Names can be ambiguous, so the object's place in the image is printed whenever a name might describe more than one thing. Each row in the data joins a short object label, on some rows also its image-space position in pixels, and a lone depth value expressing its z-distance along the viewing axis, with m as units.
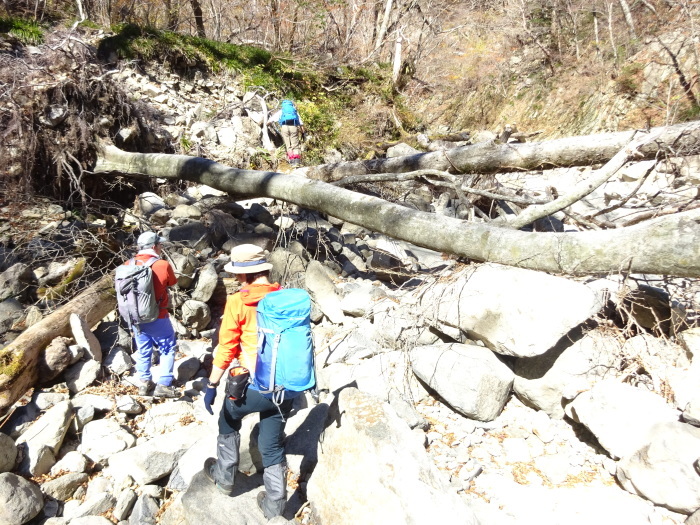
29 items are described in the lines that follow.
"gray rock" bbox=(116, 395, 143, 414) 3.72
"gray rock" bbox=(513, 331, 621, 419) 3.36
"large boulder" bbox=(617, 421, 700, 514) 2.42
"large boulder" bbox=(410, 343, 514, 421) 3.37
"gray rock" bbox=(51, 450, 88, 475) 3.15
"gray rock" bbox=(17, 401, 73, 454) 3.23
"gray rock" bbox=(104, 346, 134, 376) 4.22
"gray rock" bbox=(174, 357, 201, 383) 4.35
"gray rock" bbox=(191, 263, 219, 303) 5.07
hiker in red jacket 4.03
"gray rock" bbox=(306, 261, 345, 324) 5.02
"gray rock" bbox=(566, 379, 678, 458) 2.81
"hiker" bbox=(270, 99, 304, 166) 9.12
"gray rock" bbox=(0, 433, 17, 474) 2.99
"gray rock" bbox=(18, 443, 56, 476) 3.08
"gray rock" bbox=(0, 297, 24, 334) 4.25
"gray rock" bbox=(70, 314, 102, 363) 4.16
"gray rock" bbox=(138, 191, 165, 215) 6.88
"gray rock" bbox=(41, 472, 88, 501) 2.96
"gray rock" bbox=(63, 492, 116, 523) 2.85
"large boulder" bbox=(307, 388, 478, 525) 2.44
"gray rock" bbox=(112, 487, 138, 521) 2.90
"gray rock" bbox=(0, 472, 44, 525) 2.60
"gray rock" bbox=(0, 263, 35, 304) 4.52
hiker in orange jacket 2.79
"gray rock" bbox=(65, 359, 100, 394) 3.94
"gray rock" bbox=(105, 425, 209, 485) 3.09
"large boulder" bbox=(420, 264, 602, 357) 3.32
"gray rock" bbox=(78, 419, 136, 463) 3.33
